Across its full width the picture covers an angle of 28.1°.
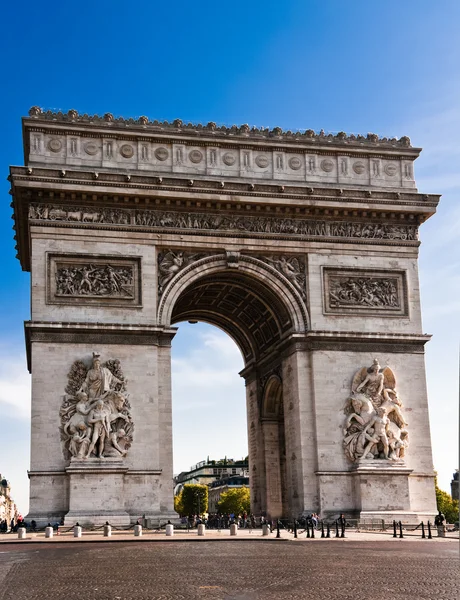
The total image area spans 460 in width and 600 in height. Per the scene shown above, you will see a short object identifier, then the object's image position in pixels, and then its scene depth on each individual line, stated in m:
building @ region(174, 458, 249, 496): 150.96
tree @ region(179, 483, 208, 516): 115.31
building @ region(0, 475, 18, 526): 139.06
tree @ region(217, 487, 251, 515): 106.88
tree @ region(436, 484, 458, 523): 90.12
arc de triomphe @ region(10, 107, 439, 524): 34.94
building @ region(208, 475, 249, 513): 132.88
